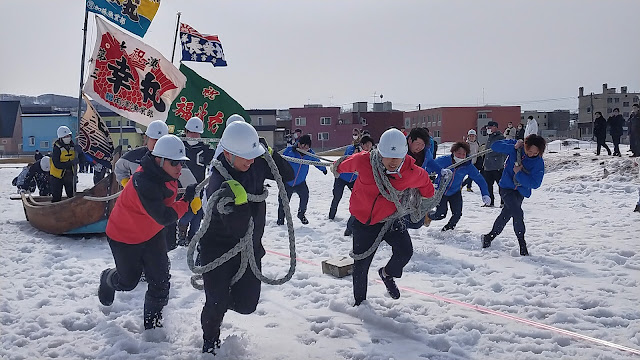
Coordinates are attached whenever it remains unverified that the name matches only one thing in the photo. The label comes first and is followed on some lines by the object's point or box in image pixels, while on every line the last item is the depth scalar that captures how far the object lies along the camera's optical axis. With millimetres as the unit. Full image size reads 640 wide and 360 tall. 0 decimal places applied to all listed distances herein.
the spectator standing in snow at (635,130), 13850
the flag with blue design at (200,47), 11984
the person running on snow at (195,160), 6598
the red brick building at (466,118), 46594
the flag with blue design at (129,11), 7336
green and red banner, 8750
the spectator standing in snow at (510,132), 13775
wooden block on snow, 5399
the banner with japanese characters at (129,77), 7141
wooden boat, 7223
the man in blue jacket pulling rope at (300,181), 8736
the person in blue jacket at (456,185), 7125
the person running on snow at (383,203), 4035
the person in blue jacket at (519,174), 6043
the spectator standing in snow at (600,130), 15740
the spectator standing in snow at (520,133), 15941
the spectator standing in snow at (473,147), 12954
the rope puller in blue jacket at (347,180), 7961
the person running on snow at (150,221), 3662
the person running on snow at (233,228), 3225
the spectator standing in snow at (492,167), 11273
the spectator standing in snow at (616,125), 15615
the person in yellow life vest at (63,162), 8531
